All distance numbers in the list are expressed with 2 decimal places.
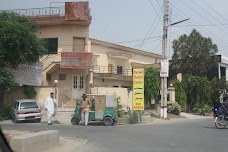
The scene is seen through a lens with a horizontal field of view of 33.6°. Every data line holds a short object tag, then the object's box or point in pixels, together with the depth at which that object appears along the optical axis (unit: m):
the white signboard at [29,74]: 31.64
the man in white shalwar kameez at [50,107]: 20.58
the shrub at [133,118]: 23.53
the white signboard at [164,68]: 28.11
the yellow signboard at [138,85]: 25.34
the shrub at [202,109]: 36.91
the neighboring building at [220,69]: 49.06
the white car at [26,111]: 24.66
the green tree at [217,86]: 40.88
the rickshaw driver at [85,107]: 20.65
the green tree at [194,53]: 43.53
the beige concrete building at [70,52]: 34.59
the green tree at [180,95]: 38.03
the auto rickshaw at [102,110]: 21.27
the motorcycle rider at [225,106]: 19.56
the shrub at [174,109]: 32.34
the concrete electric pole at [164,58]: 28.02
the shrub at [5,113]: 26.86
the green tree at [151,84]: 35.59
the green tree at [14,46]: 27.95
